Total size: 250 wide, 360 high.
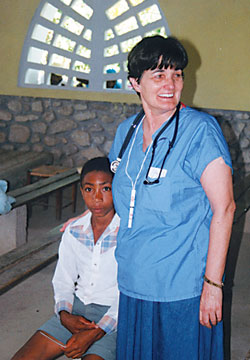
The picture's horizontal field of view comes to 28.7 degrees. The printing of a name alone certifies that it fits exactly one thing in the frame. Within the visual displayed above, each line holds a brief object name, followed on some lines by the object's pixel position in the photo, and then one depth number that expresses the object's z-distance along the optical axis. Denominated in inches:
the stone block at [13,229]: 159.3
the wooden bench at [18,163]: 201.2
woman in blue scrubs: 57.6
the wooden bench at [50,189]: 156.5
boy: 72.9
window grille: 227.0
